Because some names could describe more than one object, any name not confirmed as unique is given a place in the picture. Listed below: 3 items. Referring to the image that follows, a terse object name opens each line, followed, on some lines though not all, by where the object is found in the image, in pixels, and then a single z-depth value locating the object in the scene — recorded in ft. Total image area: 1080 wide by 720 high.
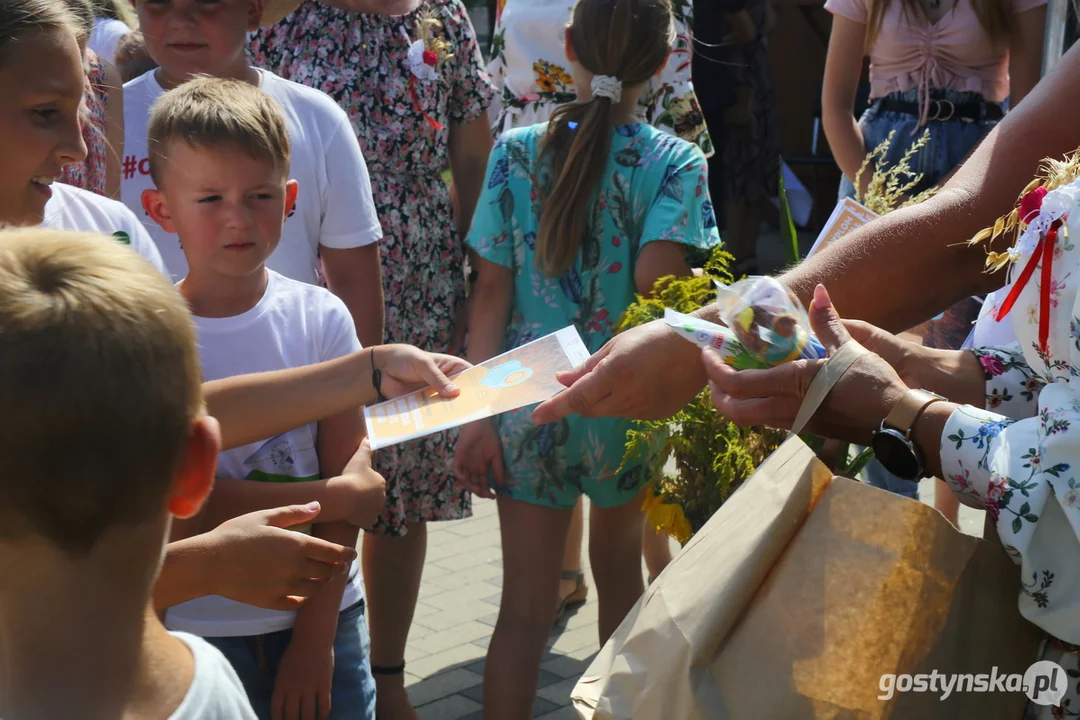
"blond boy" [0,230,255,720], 3.80
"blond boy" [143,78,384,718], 7.52
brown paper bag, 5.03
